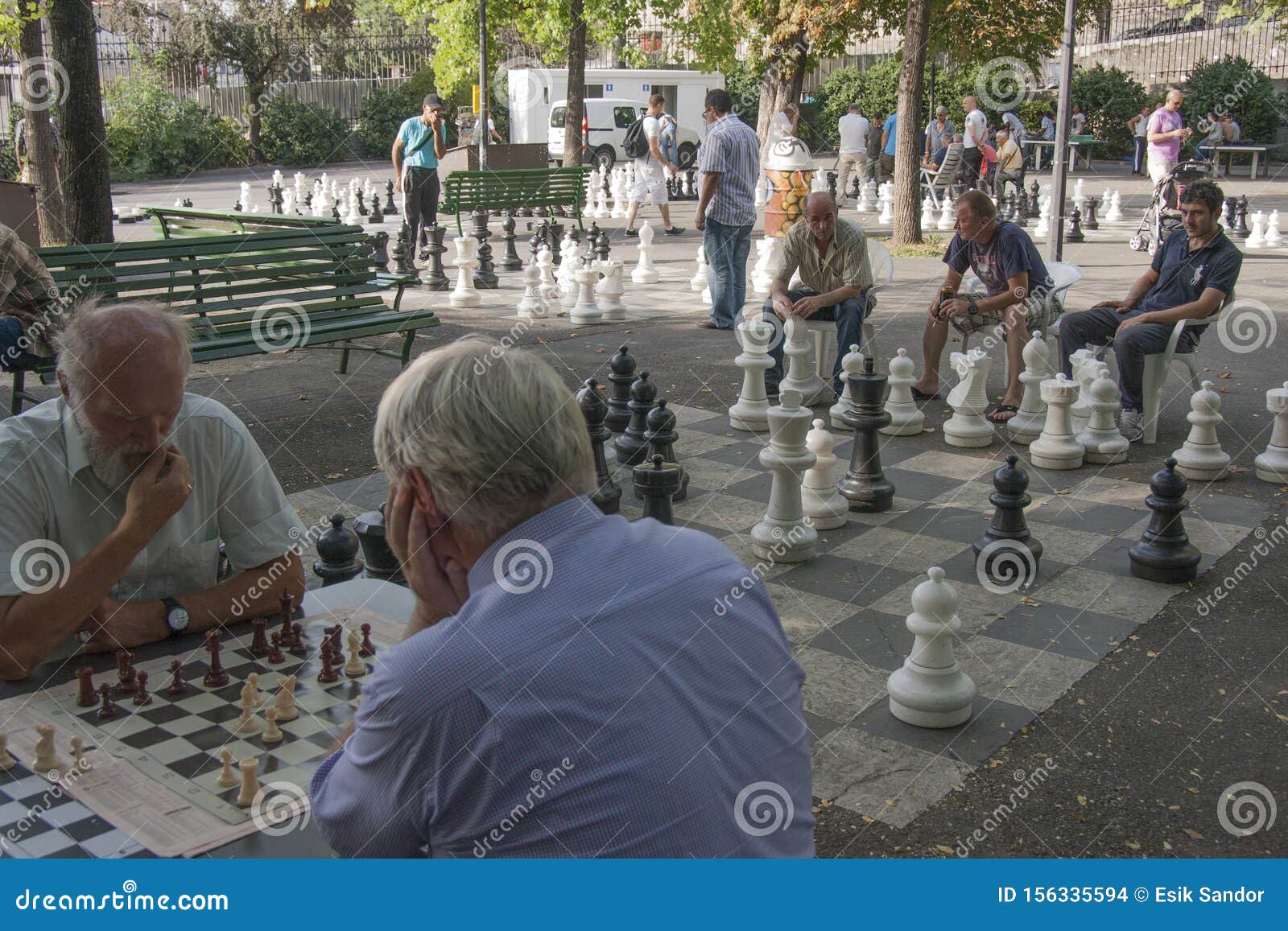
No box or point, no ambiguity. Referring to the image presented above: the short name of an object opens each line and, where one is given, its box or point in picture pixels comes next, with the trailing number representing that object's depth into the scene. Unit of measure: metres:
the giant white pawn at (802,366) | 6.43
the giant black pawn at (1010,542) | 4.50
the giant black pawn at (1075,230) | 14.23
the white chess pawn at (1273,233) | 13.09
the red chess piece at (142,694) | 2.14
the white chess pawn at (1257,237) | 13.30
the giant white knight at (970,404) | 6.19
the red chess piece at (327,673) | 2.25
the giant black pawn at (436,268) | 11.21
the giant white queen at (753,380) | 6.35
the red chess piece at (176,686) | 2.18
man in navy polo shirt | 6.05
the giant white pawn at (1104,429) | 5.80
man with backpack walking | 14.53
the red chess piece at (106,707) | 2.07
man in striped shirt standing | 8.70
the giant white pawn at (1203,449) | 5.54
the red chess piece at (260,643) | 2.36
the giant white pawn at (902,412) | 6.40
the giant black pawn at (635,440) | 5.55
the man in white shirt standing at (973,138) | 17.59
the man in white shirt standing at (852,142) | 18.38
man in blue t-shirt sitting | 6.71
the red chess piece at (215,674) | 2.22
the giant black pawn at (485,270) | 11.19
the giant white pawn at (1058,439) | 5.75
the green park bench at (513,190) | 13.29
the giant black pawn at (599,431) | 4.72
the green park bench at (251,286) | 6.45
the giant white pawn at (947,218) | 16.06
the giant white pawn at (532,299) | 9.80
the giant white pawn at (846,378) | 5.70
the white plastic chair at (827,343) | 7.13
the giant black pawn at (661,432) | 4.64
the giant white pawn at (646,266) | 11.41
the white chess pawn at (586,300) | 9.52
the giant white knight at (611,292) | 9.73
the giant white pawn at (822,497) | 5.06
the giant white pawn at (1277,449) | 5.53
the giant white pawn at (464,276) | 10.25
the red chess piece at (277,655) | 2.33
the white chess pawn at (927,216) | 16.27
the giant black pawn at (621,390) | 5.66
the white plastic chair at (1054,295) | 6.95
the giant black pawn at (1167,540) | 4.37
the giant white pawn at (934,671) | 3.38
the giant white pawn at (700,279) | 10.77
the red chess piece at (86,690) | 2.12
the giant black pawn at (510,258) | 12.34
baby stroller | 9.84
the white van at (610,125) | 26.45
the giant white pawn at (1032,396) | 6.22
